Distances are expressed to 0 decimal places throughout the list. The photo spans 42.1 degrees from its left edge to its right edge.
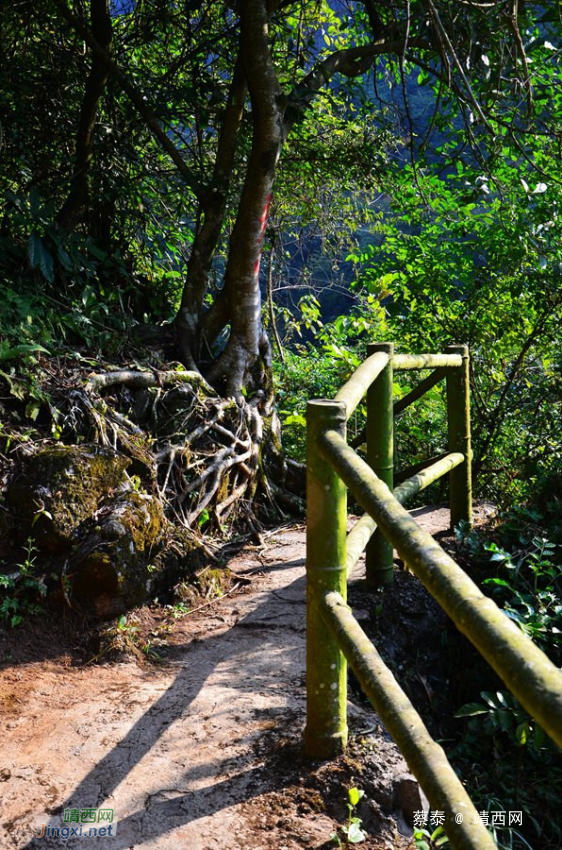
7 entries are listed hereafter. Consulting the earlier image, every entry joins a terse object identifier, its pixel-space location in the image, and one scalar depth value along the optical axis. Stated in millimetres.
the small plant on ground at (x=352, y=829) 1782
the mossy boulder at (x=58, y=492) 3180
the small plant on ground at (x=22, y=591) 3006
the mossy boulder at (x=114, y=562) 3111
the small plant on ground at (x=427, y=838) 1833
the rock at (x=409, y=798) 1979
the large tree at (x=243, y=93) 4715
